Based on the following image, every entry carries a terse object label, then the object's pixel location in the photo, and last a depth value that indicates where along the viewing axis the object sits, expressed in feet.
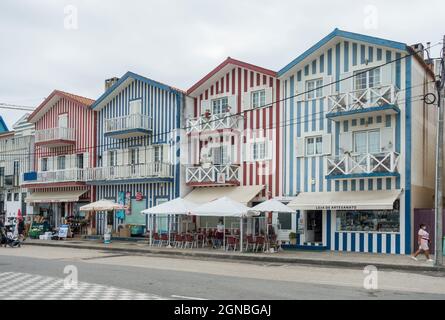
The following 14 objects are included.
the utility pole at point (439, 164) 57.57
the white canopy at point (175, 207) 79.51
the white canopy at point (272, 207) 72.09
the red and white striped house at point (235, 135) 86.07
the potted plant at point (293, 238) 80.94
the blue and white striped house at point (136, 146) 96.99
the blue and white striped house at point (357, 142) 72.02
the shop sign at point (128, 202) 102.95
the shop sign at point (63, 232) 101.61
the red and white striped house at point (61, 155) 110.83
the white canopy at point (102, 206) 92.53
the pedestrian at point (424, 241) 61.93
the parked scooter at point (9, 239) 87.39
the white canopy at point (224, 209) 71.97
